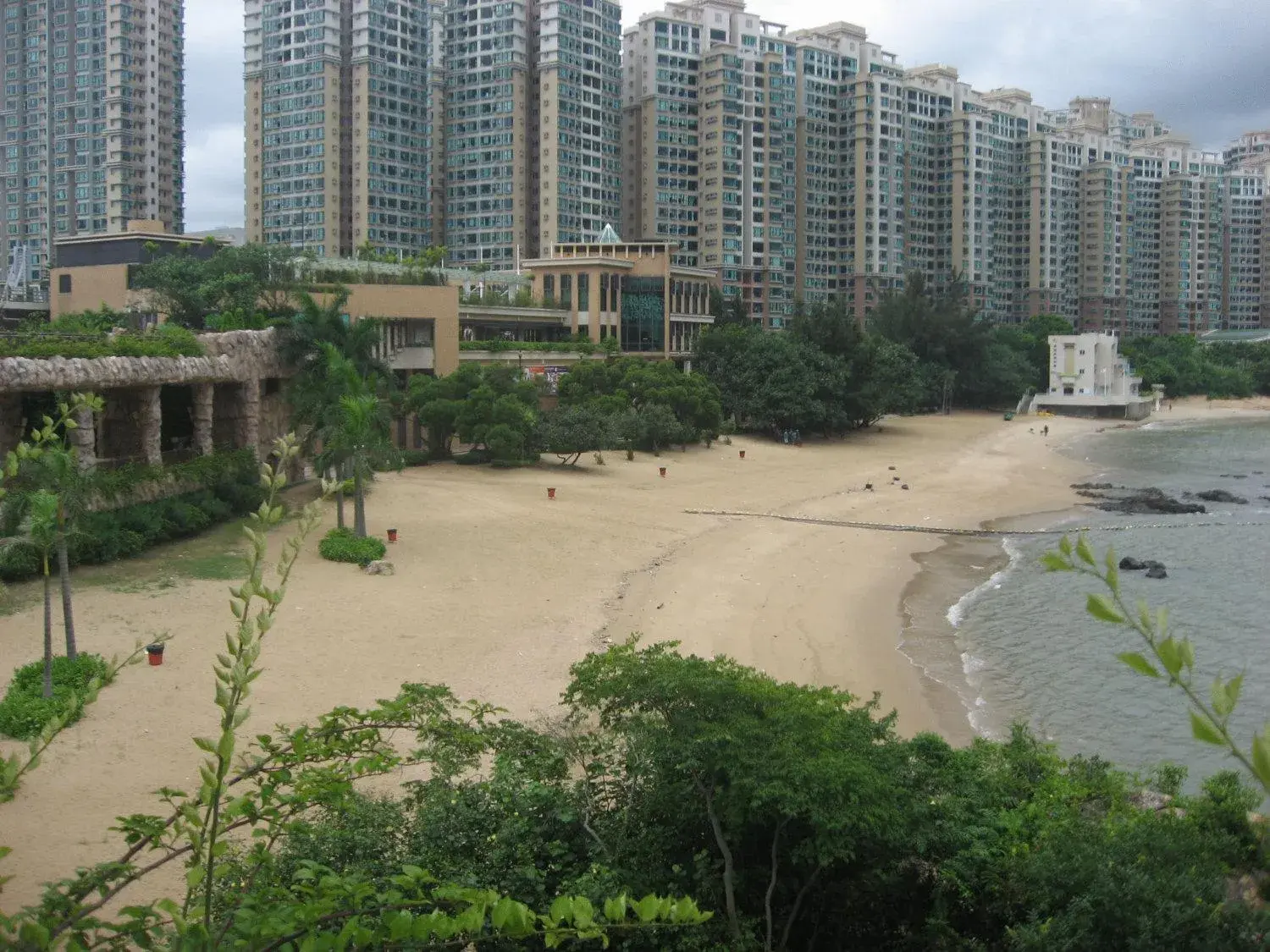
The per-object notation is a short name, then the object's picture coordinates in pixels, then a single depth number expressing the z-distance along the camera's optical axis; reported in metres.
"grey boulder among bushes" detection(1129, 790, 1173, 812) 12.70
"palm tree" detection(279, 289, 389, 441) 34.78
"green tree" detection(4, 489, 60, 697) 17.30
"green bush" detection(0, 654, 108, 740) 16.20
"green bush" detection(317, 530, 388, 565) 28.45
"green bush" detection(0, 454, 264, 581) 25.09
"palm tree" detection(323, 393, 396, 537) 29.02
